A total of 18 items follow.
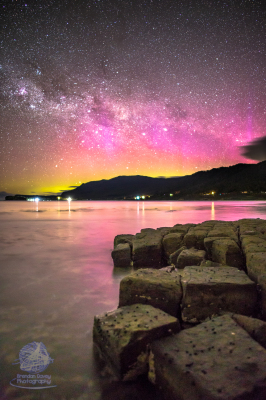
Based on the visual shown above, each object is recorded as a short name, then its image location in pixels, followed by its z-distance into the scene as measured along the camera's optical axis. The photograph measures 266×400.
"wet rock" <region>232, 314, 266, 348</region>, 2.57
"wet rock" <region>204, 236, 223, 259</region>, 6.55
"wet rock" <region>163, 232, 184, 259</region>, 7.41
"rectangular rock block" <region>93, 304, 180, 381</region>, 2.42
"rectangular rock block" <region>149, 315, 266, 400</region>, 1.88
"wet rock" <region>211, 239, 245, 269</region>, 5.82
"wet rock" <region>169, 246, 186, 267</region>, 6.77
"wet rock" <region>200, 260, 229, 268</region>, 5.20
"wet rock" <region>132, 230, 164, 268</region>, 7.13
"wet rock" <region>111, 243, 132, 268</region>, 7.13
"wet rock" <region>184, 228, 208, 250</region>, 7.27
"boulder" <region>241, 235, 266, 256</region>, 5.08
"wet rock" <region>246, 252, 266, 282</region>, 3.79
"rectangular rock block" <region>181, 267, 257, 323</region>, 3.29
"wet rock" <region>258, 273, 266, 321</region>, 3.30
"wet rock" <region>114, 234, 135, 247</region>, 8.37
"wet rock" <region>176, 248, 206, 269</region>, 5.83
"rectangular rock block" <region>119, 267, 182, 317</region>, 3.38
